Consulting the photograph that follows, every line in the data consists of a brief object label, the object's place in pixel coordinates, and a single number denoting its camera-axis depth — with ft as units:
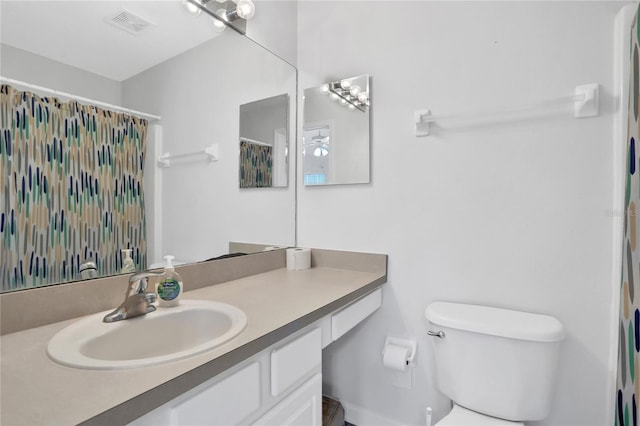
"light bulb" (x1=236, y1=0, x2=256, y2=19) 4.86
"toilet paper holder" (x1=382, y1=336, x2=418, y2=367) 4.84
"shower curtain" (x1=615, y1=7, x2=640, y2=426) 2.83
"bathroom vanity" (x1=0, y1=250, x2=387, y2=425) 1.80
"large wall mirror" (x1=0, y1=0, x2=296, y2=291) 2.94
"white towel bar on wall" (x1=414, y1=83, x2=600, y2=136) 3.75
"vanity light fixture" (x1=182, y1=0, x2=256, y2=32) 4.50
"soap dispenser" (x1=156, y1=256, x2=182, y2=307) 3.41
